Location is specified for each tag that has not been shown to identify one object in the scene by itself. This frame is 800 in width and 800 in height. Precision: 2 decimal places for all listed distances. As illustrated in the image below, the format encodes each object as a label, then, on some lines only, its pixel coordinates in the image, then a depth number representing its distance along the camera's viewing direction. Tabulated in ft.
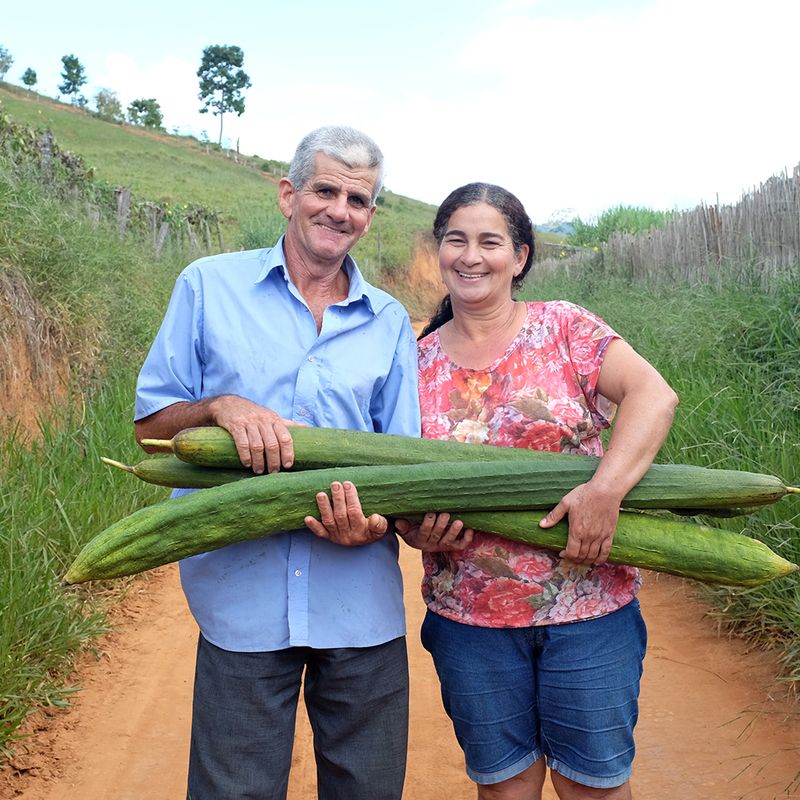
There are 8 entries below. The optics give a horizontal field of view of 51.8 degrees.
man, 7.79
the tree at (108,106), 239.85
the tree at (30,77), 287.07
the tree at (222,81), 285.43
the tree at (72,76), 286.66
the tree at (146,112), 261.03
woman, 8.11
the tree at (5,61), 232.39
